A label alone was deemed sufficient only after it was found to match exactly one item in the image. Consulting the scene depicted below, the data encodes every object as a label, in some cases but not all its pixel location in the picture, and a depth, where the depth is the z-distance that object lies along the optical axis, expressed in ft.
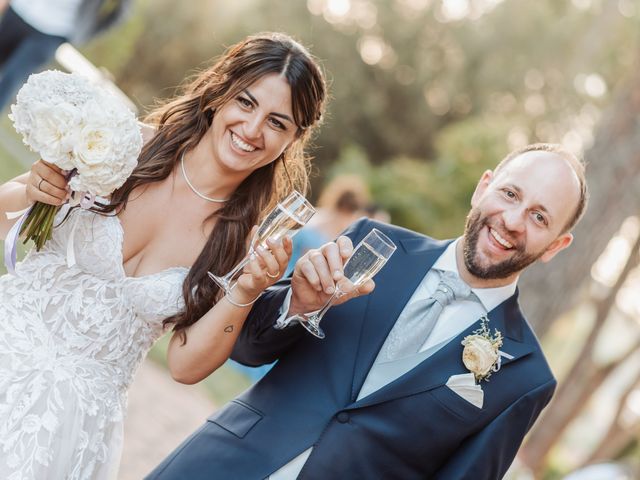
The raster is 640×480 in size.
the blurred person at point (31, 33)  21.99
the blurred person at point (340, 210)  27.66
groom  9.25
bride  9.31
